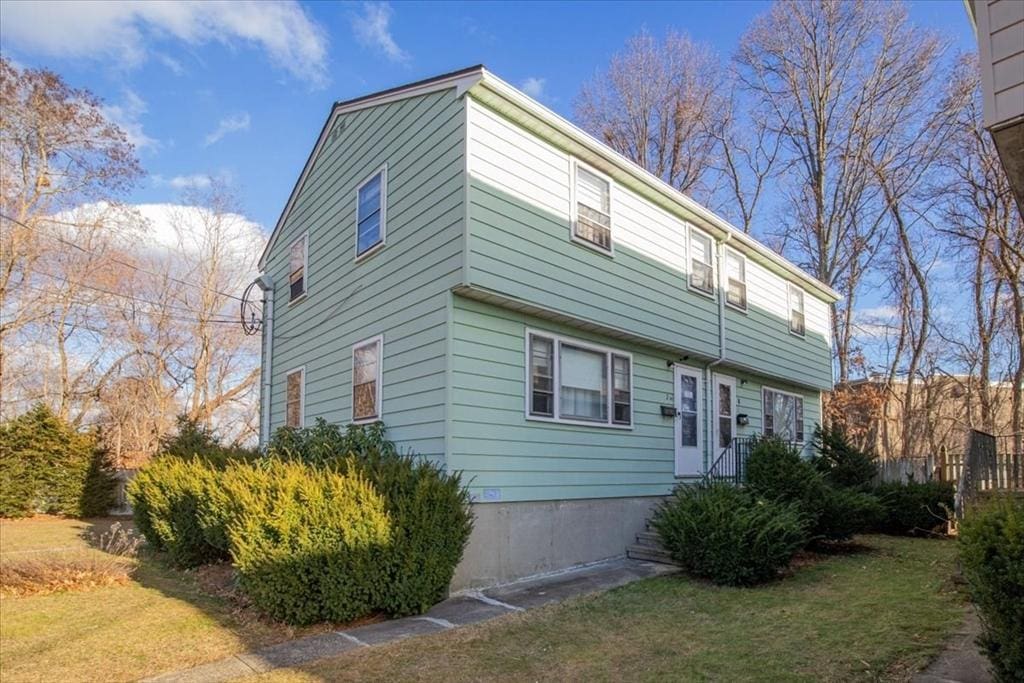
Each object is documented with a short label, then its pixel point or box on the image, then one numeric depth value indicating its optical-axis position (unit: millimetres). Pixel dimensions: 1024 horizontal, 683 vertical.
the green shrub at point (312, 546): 6148
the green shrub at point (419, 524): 6547
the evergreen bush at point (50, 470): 16164
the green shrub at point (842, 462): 11875
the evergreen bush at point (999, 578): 3387
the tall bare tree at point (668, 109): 24594
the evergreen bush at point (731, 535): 7660
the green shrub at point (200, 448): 9695
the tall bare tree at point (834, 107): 21406
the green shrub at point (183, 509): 7973
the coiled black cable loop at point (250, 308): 14255
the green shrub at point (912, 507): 12008
